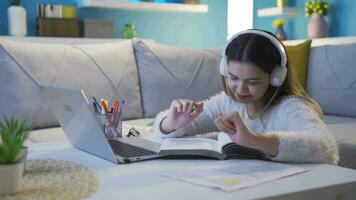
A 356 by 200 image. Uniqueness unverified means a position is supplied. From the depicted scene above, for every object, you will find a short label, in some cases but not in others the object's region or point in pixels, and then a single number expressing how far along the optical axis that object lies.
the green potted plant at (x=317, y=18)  3.67
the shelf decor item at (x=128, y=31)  3.59
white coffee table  0.73
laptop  0.93
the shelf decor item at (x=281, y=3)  3.90
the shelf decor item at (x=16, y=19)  3.07
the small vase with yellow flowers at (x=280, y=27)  4.02
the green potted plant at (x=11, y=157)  0.71
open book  1.01
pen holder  1.36
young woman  1.05
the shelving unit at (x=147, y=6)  3.33
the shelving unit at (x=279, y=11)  3.88
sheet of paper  0.79
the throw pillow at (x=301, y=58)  2.61
